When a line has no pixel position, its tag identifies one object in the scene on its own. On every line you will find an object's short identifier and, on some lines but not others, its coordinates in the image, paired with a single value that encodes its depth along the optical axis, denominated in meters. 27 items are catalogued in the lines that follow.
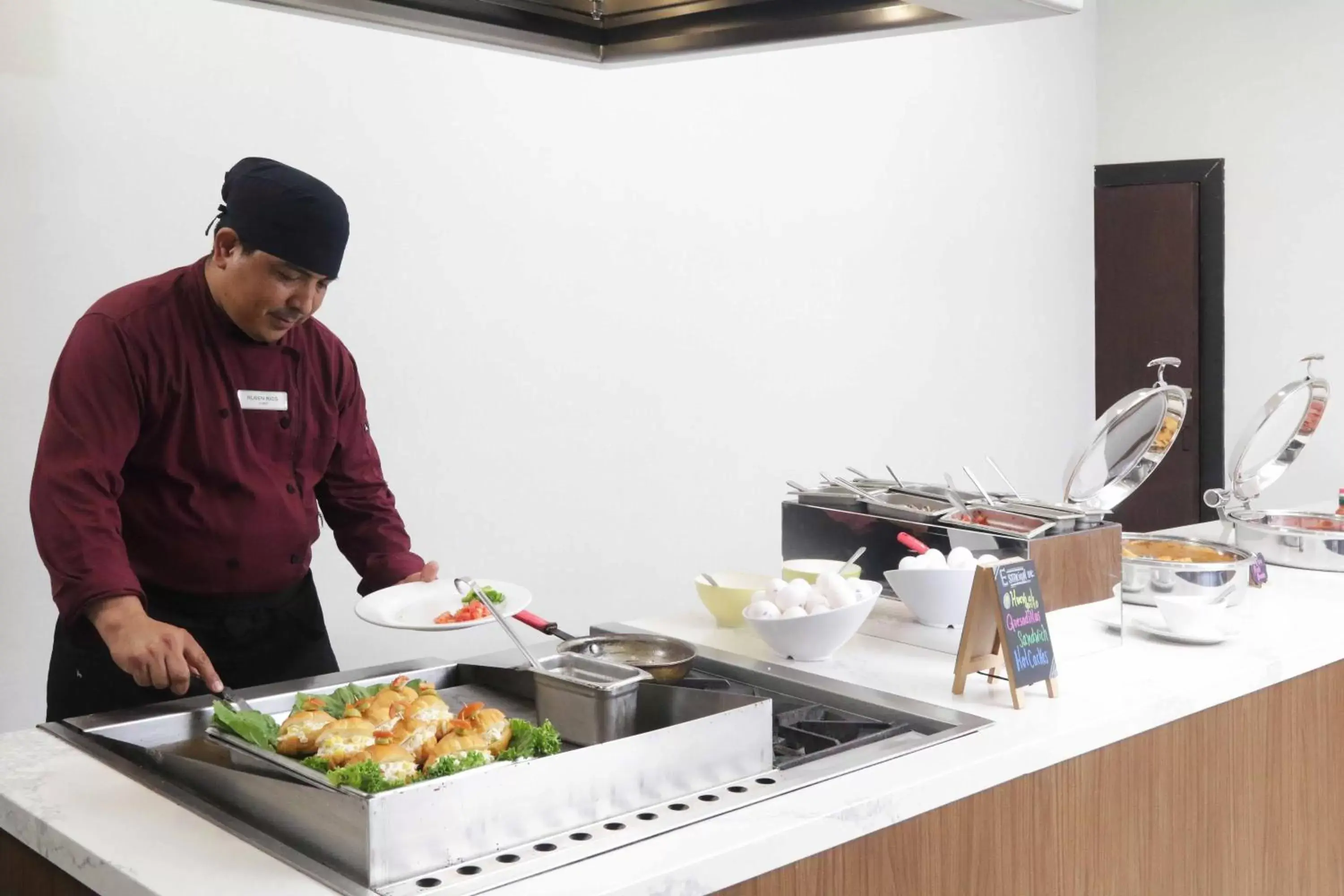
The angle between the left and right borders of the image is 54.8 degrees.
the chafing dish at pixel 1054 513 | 2.16
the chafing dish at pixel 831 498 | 2.42
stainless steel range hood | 1.85
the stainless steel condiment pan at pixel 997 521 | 2.13
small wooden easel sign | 1.76
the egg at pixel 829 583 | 1.99
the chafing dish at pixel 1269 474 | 2.94
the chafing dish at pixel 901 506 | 2.31
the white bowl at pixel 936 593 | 2.07
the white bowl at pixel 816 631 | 1.94
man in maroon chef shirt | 1.95
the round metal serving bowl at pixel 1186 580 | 2.13
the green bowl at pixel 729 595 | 2.21
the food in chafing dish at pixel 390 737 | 1.28
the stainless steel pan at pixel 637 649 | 1.76
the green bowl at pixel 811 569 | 2.20
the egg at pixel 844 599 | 1.95
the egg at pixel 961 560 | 2.10
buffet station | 1.27
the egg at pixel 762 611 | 1.97
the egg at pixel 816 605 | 1.96
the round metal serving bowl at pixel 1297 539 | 2.80
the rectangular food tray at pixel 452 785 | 1.19
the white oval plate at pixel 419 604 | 1.94
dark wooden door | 5.48
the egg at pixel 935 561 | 2.11
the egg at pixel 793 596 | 1.98
